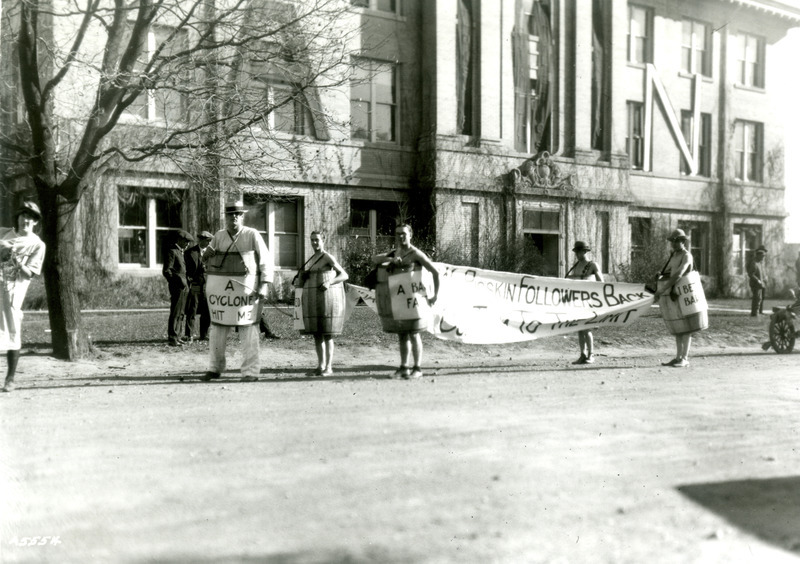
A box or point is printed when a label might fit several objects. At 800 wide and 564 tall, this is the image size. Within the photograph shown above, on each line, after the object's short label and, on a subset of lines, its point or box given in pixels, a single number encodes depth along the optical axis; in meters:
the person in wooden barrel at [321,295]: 10.50
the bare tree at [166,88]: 11.38
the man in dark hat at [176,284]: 13.47
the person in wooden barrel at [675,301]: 12.03
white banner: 11.74
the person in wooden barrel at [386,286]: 10.28
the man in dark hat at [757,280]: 19.53
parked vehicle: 14.48
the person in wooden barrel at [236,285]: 9.95
